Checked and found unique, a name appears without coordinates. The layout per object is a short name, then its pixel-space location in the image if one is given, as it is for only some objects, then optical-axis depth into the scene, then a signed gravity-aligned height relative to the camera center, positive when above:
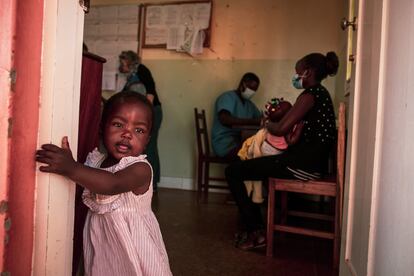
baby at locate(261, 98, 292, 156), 2.15 -0.01
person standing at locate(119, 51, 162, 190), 3.50 +0.43
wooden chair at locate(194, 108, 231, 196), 3.45 -0.28
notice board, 3.86 +1.16
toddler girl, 0.91 -0.21
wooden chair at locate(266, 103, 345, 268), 1.88 -0.30
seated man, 3.45 +0.17
